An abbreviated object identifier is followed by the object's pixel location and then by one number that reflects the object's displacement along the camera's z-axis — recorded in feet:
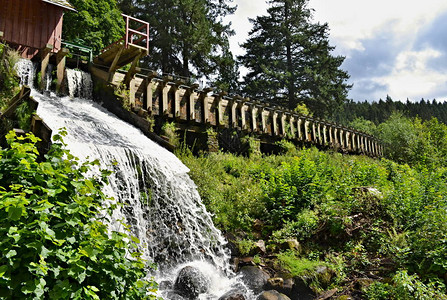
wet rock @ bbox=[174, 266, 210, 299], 20.07
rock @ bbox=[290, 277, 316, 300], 20.42
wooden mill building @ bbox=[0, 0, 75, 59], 46.32
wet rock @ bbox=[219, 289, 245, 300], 19.38
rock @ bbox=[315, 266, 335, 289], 20.89
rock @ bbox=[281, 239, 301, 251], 24.12
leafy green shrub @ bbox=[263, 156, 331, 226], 27.43
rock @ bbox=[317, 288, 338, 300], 19.77
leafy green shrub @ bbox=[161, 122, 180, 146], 38.47
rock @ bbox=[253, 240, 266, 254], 24.63
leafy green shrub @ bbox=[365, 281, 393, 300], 18.80
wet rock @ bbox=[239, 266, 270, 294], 21.35
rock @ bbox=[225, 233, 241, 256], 24.90
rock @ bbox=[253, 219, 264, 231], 27.17
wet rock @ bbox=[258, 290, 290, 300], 19.48
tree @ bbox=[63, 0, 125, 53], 64.95
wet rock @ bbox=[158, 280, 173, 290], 20.62
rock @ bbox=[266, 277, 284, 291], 21.07
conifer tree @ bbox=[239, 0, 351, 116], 111.24
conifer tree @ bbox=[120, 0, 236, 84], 83.76
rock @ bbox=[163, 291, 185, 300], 19.61
